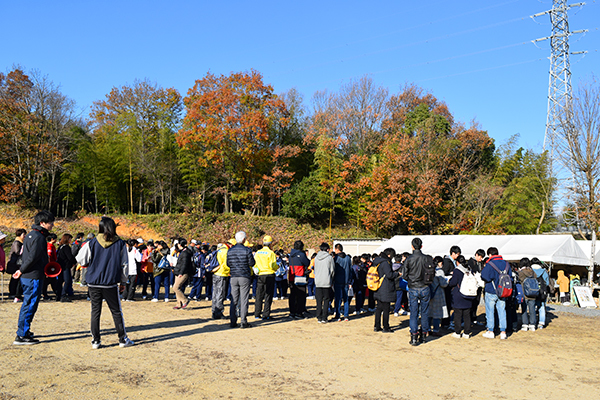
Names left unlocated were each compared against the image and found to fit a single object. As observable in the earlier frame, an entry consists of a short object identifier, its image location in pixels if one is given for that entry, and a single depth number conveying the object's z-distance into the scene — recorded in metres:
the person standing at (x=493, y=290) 7.61
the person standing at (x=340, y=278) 9.33
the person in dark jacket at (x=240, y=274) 7.69
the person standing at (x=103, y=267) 5.48
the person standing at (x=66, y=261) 9.65
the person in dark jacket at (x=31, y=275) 5.64
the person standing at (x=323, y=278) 8.67
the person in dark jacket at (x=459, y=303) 7.56
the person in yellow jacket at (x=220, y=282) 8.29
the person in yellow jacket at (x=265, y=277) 8.70
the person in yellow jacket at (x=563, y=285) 13.86
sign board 12.98
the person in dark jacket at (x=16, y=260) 8.20
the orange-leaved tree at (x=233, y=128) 26.70
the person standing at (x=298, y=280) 8.95
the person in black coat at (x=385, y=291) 7.70
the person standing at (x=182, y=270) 9.52
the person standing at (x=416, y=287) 6.93
